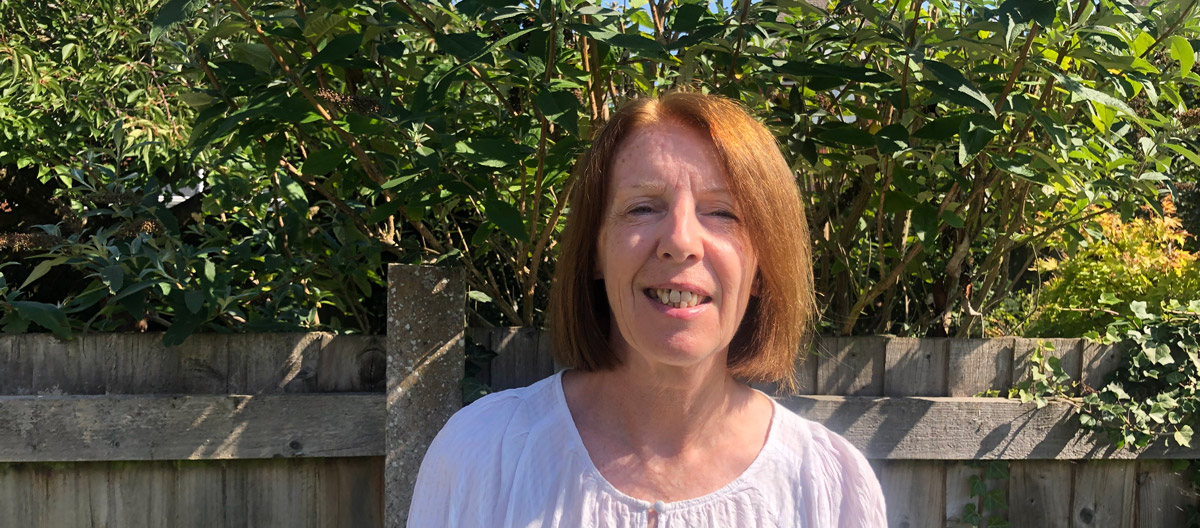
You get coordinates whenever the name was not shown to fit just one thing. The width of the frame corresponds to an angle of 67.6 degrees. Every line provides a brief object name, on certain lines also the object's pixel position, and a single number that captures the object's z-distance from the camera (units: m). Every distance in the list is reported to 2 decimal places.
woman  1.29
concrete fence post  2.14
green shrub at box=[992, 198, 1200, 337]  2.68
